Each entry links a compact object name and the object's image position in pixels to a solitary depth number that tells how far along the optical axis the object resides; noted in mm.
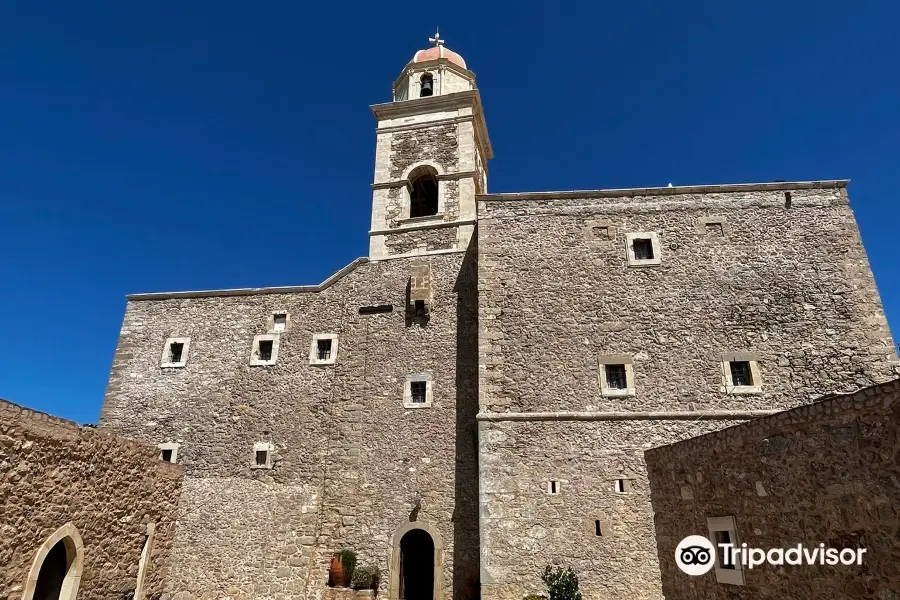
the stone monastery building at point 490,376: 11344
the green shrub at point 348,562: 12438
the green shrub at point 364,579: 12305
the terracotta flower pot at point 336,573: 12336
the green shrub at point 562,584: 9859
